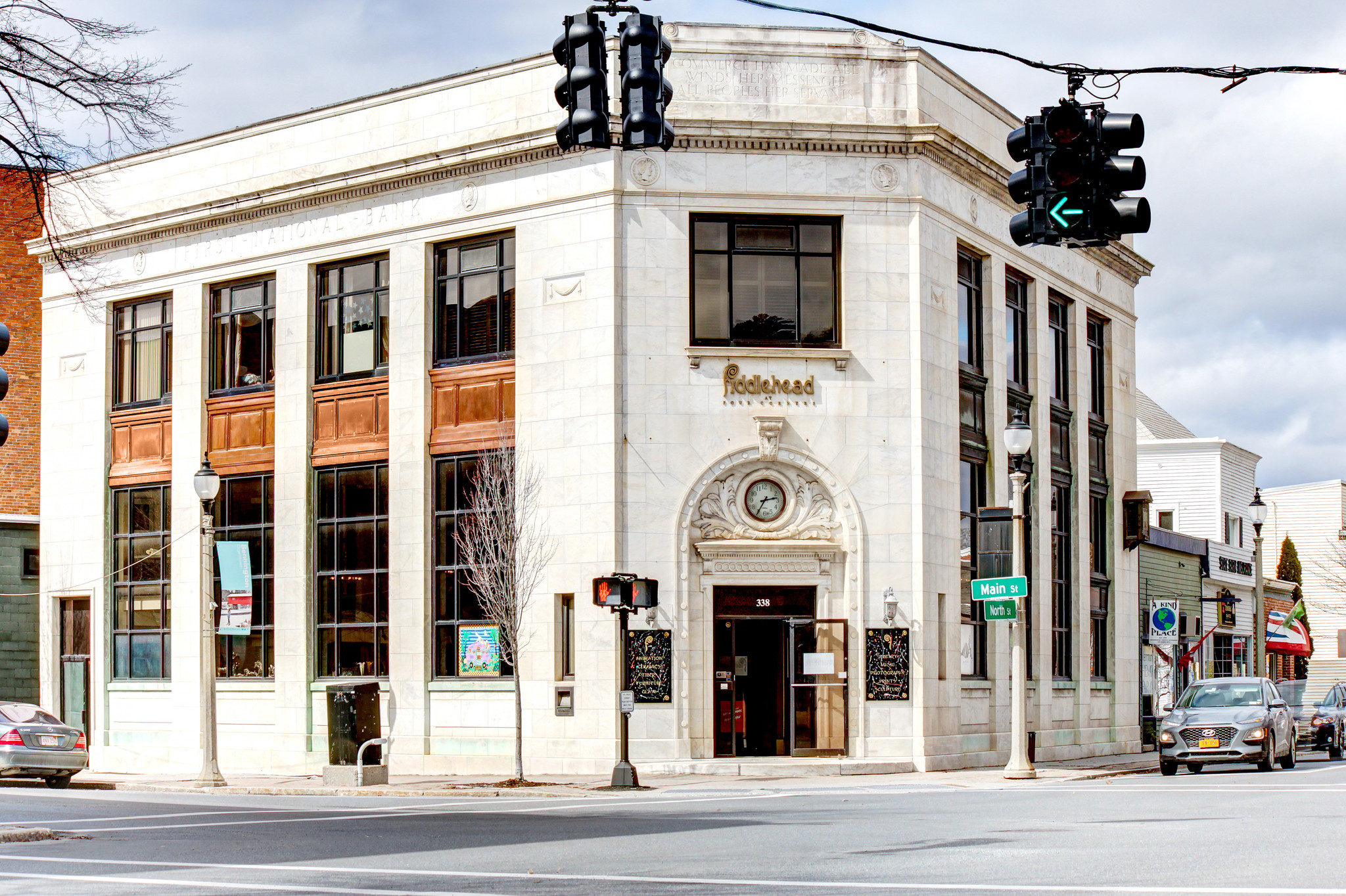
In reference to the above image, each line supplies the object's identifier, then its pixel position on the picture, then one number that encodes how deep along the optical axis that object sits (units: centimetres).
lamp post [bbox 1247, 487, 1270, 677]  4225
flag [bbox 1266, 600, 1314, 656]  5422
